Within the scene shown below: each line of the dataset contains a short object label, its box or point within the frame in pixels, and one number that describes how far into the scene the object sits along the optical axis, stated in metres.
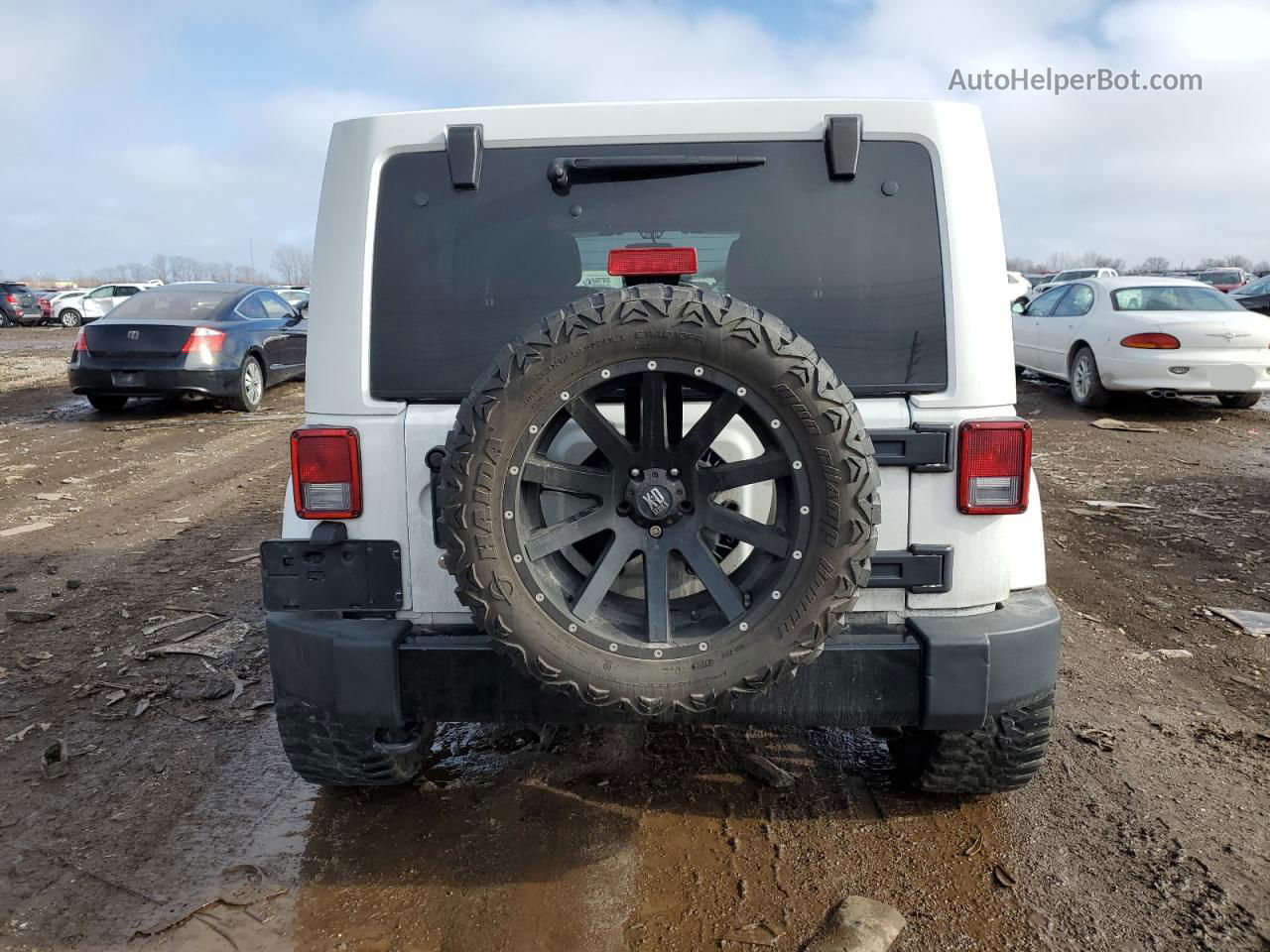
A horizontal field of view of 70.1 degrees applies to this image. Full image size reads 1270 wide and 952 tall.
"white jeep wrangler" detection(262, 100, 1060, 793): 2.48
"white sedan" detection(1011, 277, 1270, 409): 9.63
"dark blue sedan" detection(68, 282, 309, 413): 10.51
